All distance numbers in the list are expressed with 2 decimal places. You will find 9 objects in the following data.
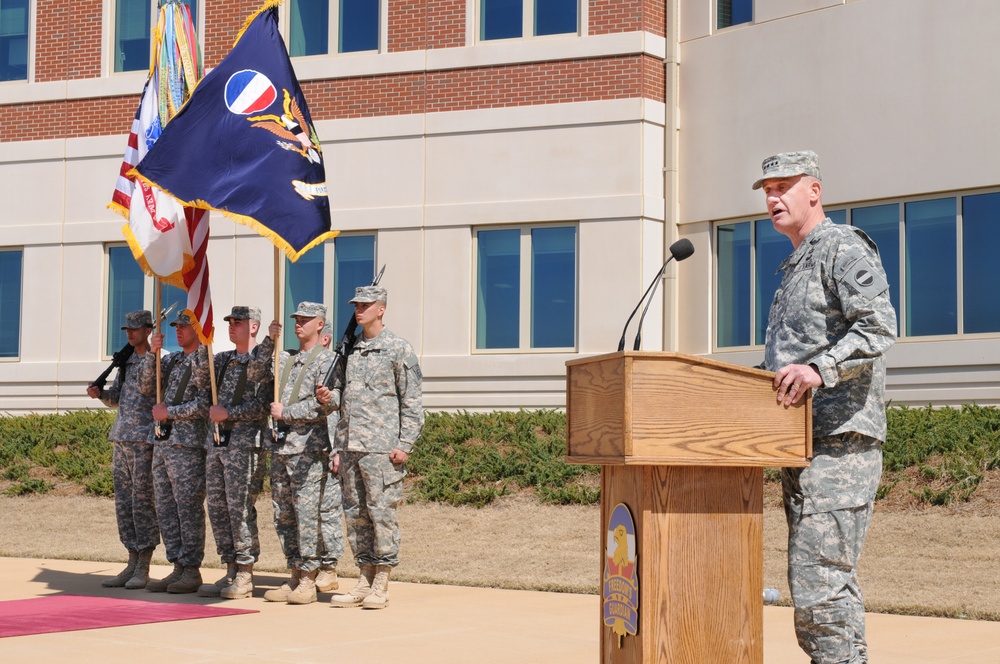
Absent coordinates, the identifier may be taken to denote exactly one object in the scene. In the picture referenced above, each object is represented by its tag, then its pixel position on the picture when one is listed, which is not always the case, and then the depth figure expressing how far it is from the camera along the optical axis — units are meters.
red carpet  9.18
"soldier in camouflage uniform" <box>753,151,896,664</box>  5.27
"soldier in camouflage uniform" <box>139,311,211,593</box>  11.22
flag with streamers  11.28
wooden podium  5.02
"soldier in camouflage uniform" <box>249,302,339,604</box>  10.41
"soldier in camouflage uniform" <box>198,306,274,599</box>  10.76
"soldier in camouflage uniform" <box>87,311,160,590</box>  11.71
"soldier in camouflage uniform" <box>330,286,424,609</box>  10.02
